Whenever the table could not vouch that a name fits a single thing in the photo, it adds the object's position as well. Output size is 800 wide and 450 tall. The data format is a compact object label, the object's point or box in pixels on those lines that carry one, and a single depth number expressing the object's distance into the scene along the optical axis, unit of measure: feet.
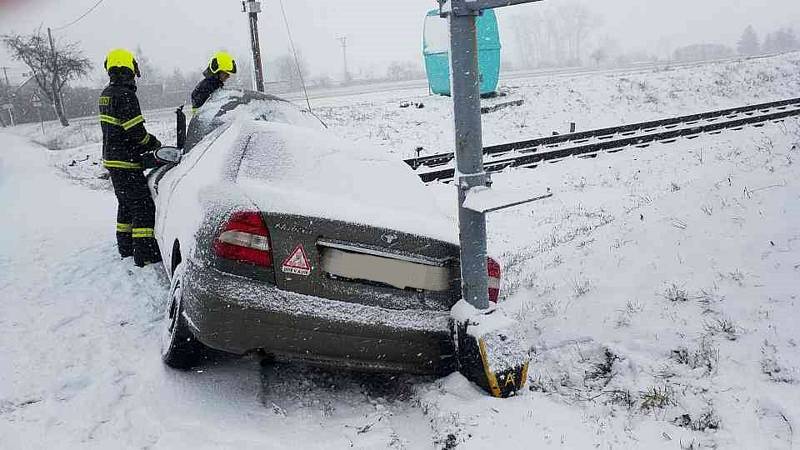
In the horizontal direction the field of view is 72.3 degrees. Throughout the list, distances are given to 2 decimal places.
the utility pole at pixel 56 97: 114.62
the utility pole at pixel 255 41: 44.32
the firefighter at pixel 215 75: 18.67
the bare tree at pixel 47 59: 119.85
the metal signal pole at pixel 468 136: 8.59
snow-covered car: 8.26
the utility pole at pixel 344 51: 161.38
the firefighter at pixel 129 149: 16.28
